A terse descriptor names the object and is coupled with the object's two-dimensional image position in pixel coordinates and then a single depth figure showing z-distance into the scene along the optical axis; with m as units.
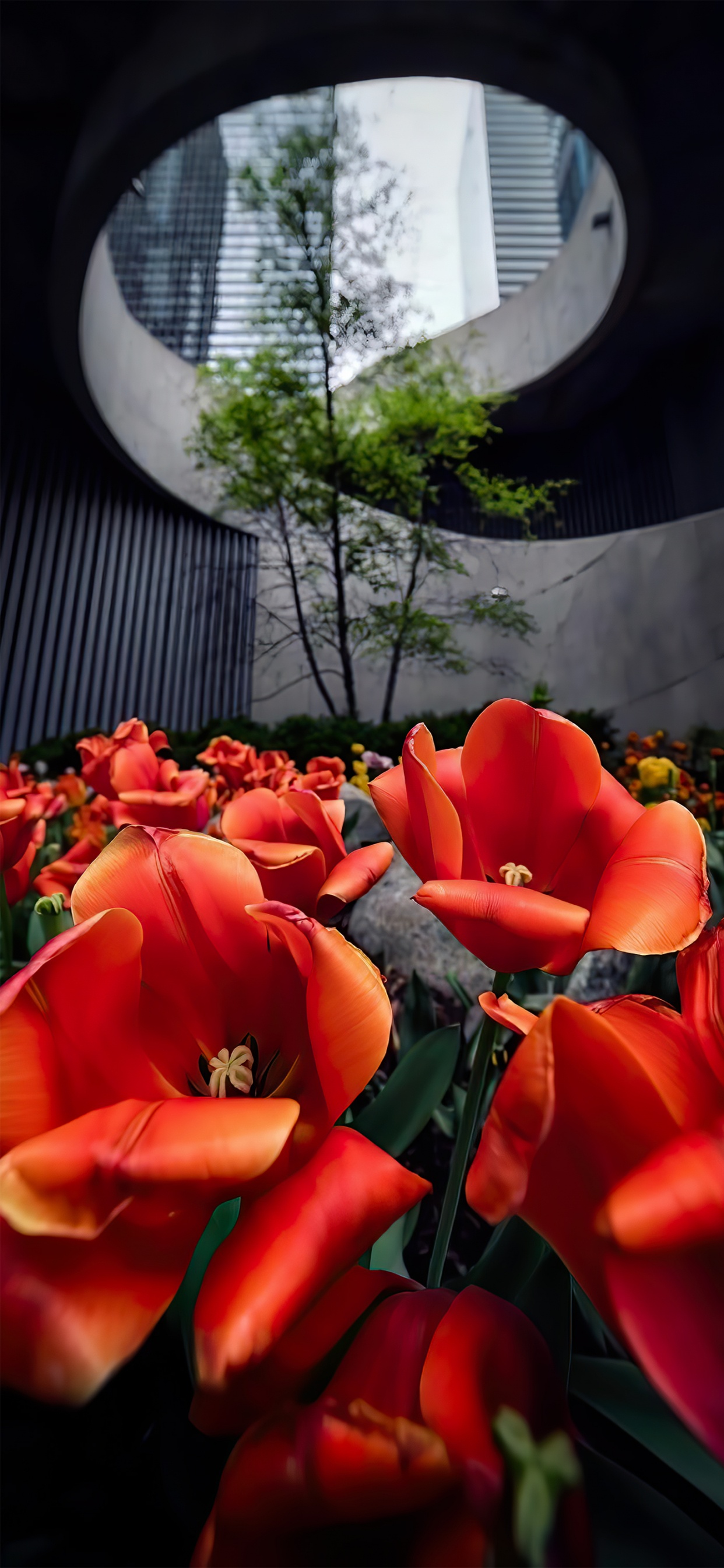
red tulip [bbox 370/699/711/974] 0.23
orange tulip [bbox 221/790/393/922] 0.30
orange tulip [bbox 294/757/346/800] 0.59
